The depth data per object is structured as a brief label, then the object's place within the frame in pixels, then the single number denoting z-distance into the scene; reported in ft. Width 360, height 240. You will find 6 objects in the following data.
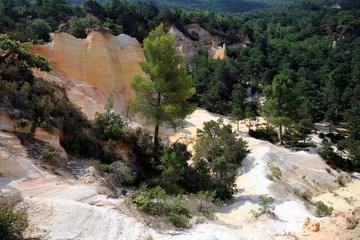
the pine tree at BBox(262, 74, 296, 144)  88.89
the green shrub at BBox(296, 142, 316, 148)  91.80
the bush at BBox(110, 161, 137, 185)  33.01
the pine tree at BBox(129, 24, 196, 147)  44.29
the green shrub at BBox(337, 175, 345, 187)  68.08
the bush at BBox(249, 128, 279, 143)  99.91
